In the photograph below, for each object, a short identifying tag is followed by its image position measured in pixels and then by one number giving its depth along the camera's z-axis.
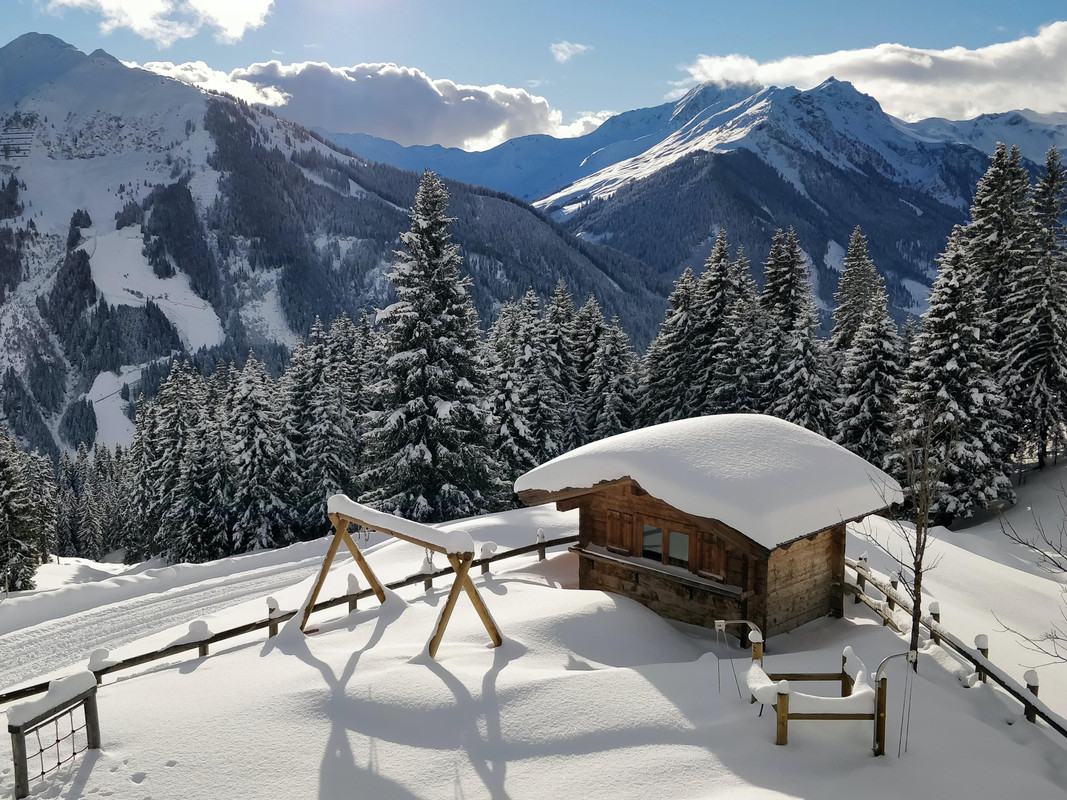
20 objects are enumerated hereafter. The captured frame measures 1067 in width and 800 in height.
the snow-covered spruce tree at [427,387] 25.03
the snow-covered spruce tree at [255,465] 33.91
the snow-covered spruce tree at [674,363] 34.78
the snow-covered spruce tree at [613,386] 36.81
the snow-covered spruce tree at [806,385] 31.27
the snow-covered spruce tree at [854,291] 38.12
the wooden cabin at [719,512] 11.48
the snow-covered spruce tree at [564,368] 36.92
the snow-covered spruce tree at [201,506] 36.31
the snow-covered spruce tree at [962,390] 26.00
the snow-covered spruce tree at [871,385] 29.86
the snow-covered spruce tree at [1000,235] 29.55
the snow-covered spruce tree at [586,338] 40.03
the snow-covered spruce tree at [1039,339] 28.12
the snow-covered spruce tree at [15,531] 29.14
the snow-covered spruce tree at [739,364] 32.75
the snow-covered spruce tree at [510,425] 31.95
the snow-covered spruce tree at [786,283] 35.25
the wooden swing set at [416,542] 9.86
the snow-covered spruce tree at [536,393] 34.50
